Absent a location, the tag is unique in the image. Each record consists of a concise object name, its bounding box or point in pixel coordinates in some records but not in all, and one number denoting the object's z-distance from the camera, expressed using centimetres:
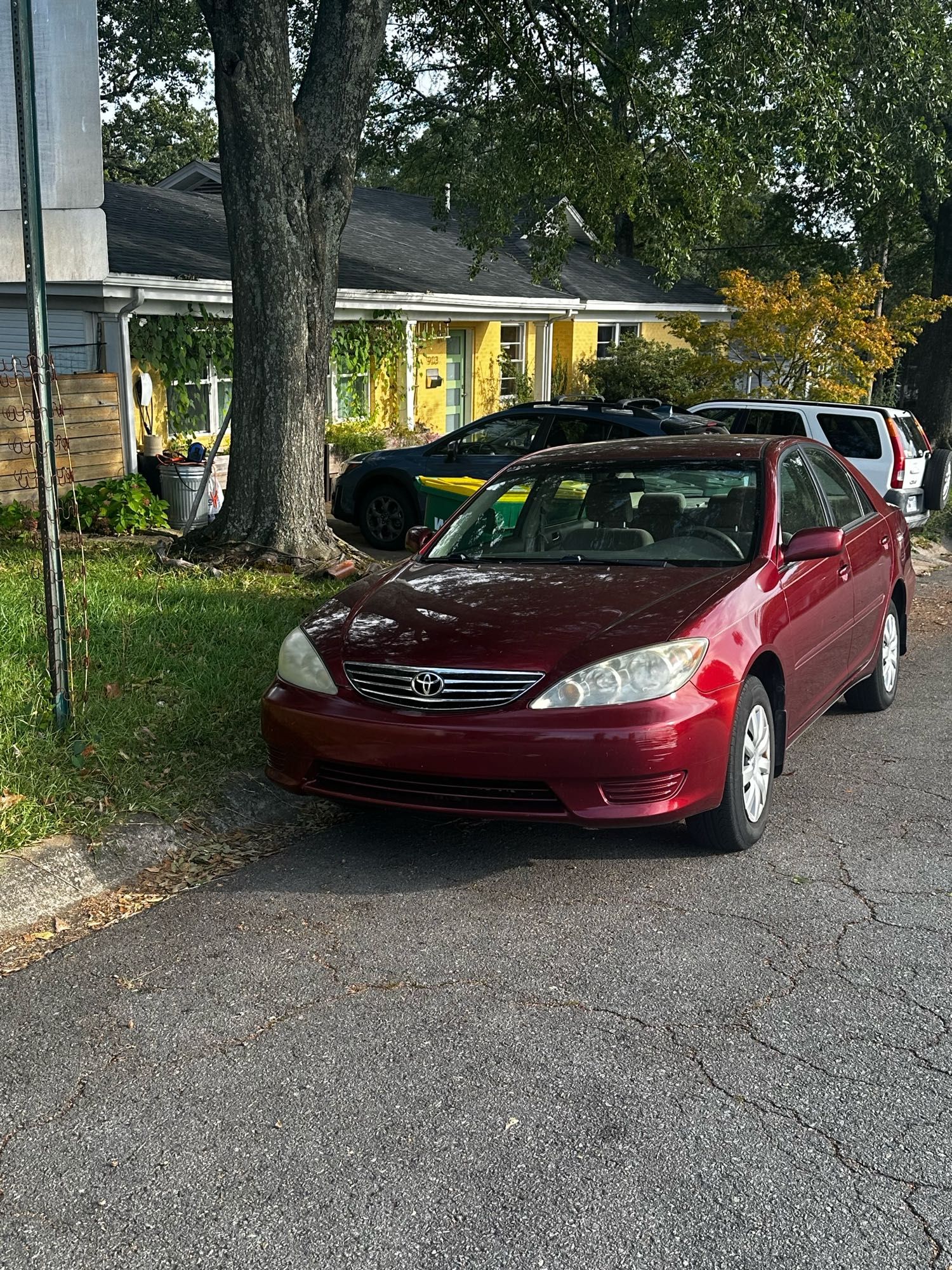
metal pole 518
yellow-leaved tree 1806
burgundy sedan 468
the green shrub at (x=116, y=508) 1287
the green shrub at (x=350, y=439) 1842
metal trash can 1416
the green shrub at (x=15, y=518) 1155
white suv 1405
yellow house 1517
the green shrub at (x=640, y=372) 2680
